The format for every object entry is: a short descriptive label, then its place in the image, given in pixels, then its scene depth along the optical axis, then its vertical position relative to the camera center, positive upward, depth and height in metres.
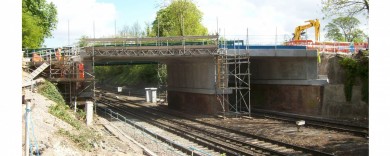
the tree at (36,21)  39.53 +4.35
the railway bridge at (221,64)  32.84 -0.34
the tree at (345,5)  29.56 +4.00
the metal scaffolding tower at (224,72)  32.78 -0.97
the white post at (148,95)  51.50 -4.37
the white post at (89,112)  27.65 -3.49
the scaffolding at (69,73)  33.31 -1.03
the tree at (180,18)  63.22 +6.50
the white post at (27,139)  10.18 -1.96
